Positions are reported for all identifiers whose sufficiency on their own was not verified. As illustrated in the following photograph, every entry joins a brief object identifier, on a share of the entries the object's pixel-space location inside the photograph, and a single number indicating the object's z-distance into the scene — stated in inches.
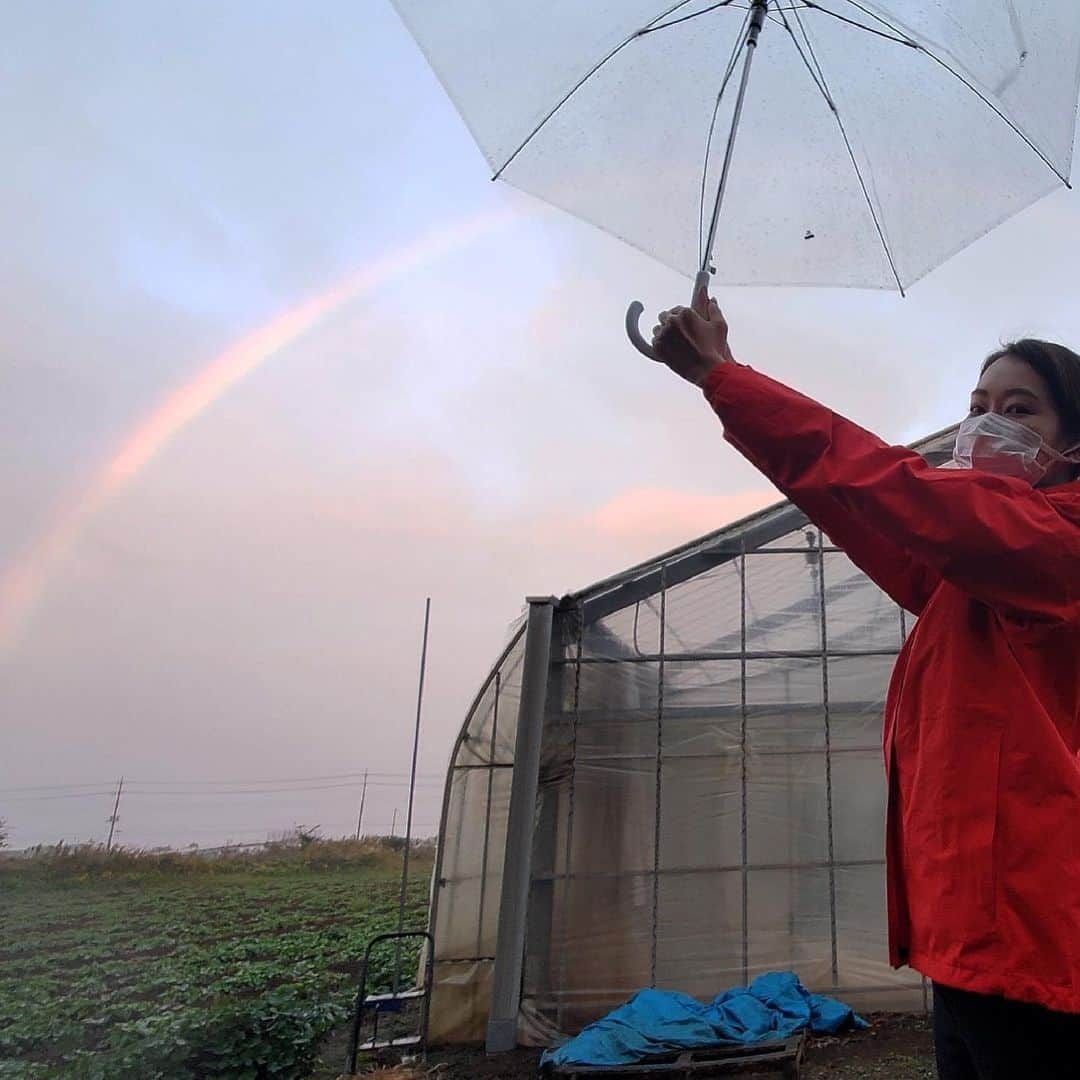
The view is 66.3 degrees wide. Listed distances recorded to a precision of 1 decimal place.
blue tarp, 214.2
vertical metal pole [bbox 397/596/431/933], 304.8
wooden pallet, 202.1
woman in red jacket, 36.2
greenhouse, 252.5
